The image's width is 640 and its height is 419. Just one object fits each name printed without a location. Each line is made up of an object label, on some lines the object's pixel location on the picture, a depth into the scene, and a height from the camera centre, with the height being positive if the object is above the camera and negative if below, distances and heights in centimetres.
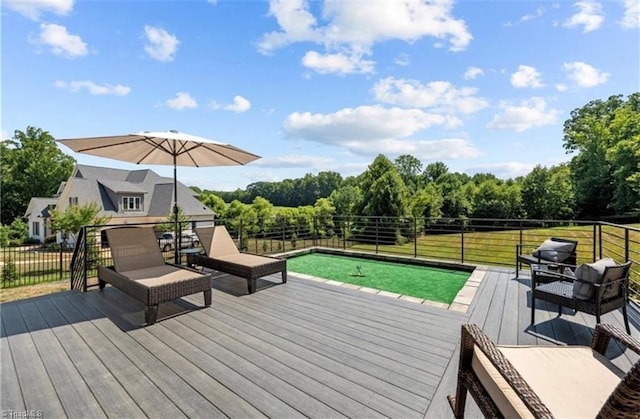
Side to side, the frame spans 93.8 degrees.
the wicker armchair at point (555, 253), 437 -71
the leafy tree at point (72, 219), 1529 -53
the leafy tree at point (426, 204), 2231 +19
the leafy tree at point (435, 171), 3738 +447
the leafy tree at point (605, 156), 1762 +332
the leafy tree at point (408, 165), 3894 +546
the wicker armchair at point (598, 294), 266 -85
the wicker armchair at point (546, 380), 111 -87
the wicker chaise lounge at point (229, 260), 431 -83
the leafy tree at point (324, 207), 3193 +1
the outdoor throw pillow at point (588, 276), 271 -65
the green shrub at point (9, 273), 1007 -221
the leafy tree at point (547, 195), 2355 +85
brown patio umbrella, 379 +88
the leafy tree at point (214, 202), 3034 +59
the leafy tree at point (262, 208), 3070 -5
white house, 2111 +79
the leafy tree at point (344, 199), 2947 +86
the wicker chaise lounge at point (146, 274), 330 -85
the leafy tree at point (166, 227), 1627 -108
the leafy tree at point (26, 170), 2794 +377
